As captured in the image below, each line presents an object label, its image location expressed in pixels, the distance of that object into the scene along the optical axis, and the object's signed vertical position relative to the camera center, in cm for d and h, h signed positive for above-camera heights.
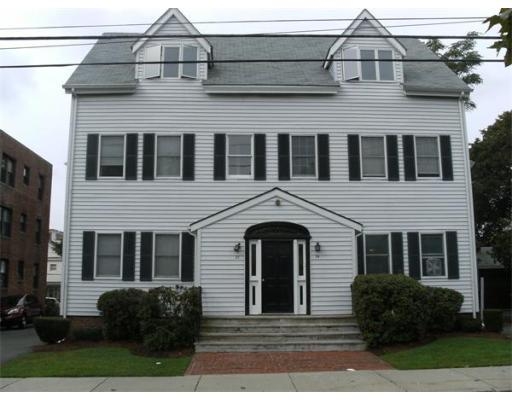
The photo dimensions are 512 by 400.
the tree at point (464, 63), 3129 +1204
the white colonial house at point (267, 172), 1681 +337
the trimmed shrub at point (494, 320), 1611 -129
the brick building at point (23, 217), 3147 +369
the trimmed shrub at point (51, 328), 1562 -145
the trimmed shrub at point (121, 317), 1542 -113
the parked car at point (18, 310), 2505 -157
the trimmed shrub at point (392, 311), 1400 -90
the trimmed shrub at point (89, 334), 1582 -164
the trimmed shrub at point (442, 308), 1590 -95
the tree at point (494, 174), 2819 +526
